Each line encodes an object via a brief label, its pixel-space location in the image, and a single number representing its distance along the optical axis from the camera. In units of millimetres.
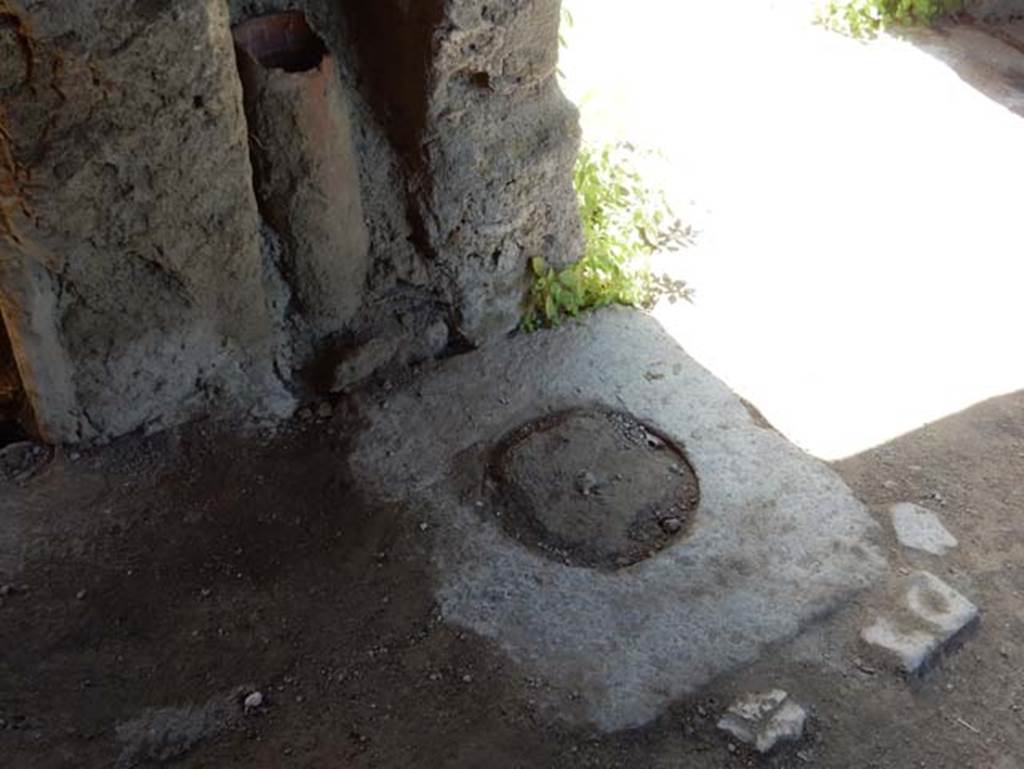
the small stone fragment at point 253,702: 2833
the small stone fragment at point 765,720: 2781
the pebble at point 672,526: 3340
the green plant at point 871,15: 6078
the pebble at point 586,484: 3432
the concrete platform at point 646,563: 2967
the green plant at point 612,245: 4004
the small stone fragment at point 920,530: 3348
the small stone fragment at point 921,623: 2994
